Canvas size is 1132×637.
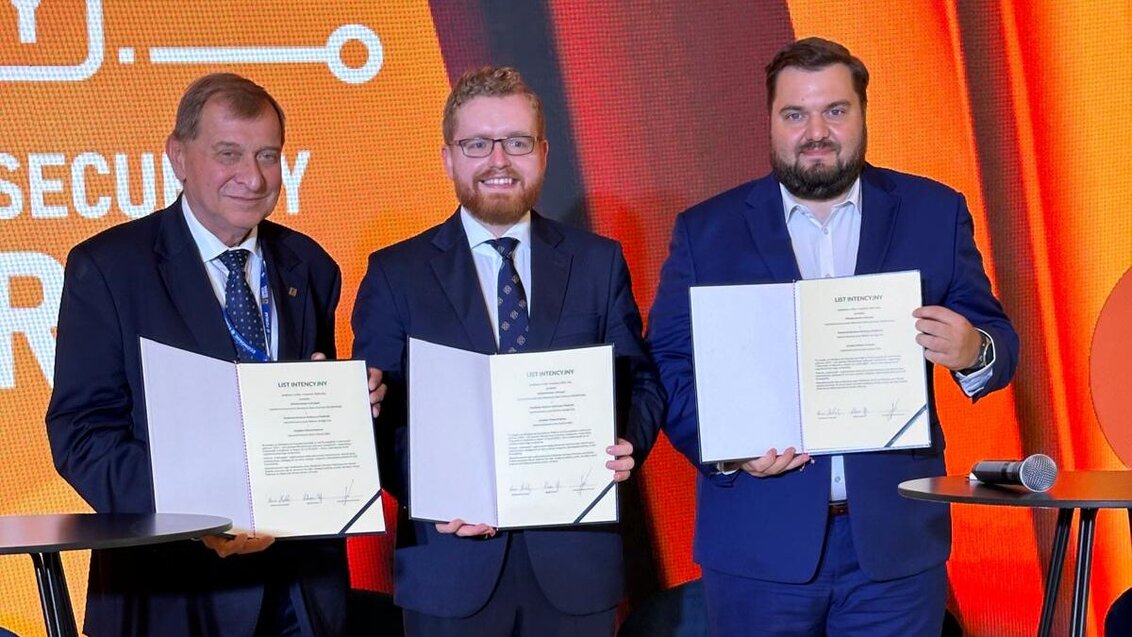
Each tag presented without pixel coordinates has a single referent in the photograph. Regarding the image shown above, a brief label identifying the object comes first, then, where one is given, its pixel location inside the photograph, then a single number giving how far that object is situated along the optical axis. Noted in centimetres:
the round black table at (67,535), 211
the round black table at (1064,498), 235
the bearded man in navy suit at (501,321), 285
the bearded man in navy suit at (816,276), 296
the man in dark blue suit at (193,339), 272
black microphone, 254
